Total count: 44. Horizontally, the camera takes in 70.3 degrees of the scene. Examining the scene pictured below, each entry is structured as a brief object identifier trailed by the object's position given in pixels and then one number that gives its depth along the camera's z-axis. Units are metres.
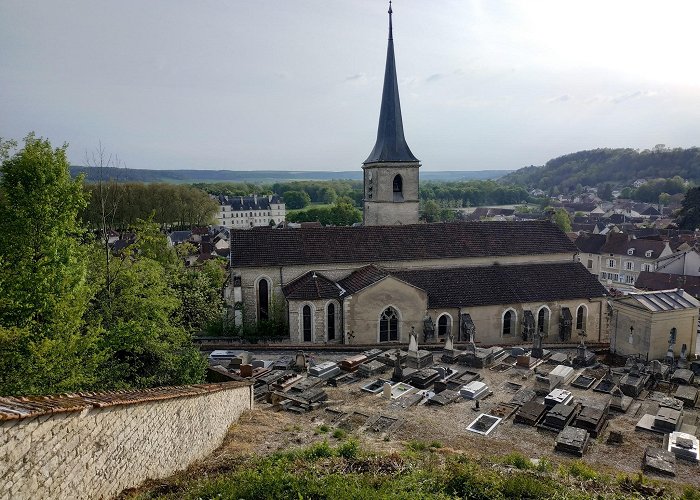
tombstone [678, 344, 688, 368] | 26.88
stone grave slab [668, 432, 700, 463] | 16.12
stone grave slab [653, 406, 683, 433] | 18.16
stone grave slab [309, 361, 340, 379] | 23.17
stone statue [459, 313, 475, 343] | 30.12
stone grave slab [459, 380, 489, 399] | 21.30
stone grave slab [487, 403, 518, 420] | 19.65
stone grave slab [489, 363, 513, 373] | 25.25
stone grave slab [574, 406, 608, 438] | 18.17
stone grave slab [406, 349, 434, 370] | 24.94
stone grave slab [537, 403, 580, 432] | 18.48
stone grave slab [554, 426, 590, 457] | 16.42
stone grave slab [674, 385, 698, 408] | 21.11
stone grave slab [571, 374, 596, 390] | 22.92
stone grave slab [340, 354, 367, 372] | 24.16
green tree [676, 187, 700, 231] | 87.81
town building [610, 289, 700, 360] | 29.19
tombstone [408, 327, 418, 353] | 25.95
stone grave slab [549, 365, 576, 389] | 22.83
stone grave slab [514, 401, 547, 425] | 18.97
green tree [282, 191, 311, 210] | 168.00
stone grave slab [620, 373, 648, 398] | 22.14
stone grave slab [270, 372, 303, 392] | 21.25
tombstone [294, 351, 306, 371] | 23.89
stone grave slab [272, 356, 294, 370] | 24.39
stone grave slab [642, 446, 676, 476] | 15.20
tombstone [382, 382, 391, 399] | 21.09
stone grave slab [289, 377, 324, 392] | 21.05
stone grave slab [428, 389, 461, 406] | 20.67
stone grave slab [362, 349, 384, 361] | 26.02
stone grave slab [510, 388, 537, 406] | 20.81
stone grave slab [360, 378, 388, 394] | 21.78
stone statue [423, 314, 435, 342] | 30.08
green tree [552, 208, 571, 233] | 98.46
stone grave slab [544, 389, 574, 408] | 20.27
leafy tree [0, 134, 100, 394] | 14.72
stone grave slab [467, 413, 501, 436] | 18.20
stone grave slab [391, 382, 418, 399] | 21.38
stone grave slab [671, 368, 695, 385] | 23.58
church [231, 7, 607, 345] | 30.03
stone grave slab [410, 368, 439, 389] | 22.58
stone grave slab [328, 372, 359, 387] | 22.67
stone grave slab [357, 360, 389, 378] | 23.73
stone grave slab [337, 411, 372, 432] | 17.81
